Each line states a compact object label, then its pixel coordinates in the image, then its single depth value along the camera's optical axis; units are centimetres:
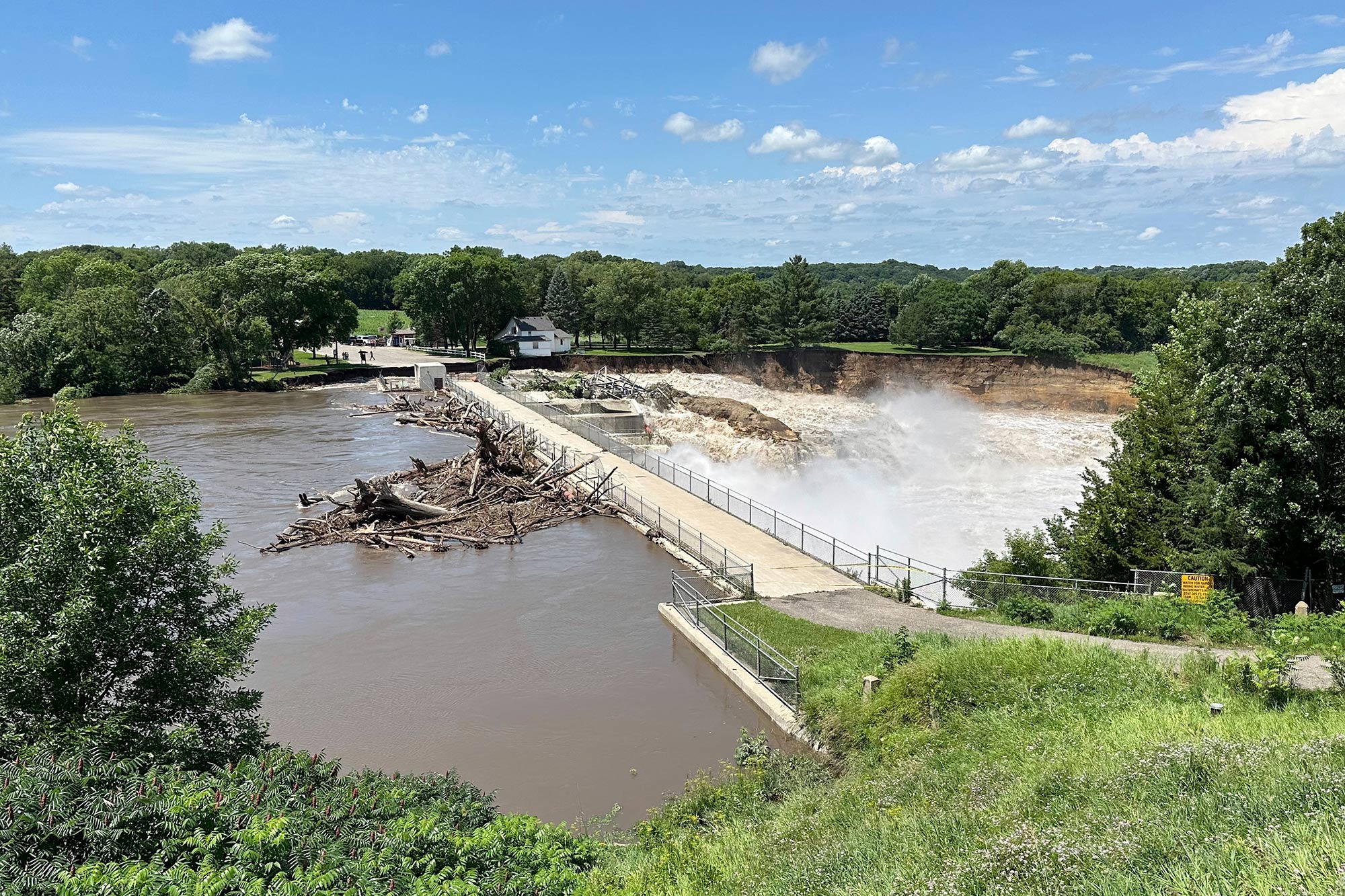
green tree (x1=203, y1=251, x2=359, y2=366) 8481
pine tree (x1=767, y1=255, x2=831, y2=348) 10538
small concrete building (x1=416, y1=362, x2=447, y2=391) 7588
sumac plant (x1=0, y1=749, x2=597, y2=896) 750
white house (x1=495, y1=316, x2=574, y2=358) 10056
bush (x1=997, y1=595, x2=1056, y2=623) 1939
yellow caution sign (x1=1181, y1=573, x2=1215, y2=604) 1995
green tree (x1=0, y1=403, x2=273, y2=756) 1034
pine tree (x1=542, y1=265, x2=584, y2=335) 10644
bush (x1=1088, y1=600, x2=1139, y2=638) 1783
